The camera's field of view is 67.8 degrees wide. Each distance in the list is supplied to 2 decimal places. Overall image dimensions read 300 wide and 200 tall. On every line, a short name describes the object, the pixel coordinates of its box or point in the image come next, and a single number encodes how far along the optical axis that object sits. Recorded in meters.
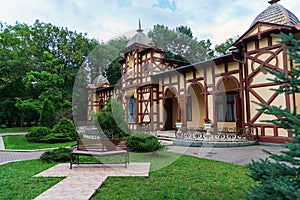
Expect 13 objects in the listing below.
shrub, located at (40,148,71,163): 7.45
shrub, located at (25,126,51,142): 13.70
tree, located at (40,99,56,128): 15.28
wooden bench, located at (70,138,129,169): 6.40
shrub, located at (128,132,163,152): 8.59
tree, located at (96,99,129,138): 7.83
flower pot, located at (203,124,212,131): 11.20
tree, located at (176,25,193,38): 30.10
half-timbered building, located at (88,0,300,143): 9.67
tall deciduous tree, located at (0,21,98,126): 21.98
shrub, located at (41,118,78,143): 13.29
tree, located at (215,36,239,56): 28.01
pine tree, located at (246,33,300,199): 2.18
